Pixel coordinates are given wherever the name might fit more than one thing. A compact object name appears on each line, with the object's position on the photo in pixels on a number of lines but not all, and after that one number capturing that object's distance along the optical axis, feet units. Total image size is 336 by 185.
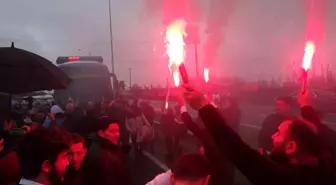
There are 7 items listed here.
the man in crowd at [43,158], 9.09
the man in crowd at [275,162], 8.59
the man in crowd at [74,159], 10.54
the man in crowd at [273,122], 20.25
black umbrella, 18.97
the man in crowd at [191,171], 8.89
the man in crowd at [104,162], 13.60
